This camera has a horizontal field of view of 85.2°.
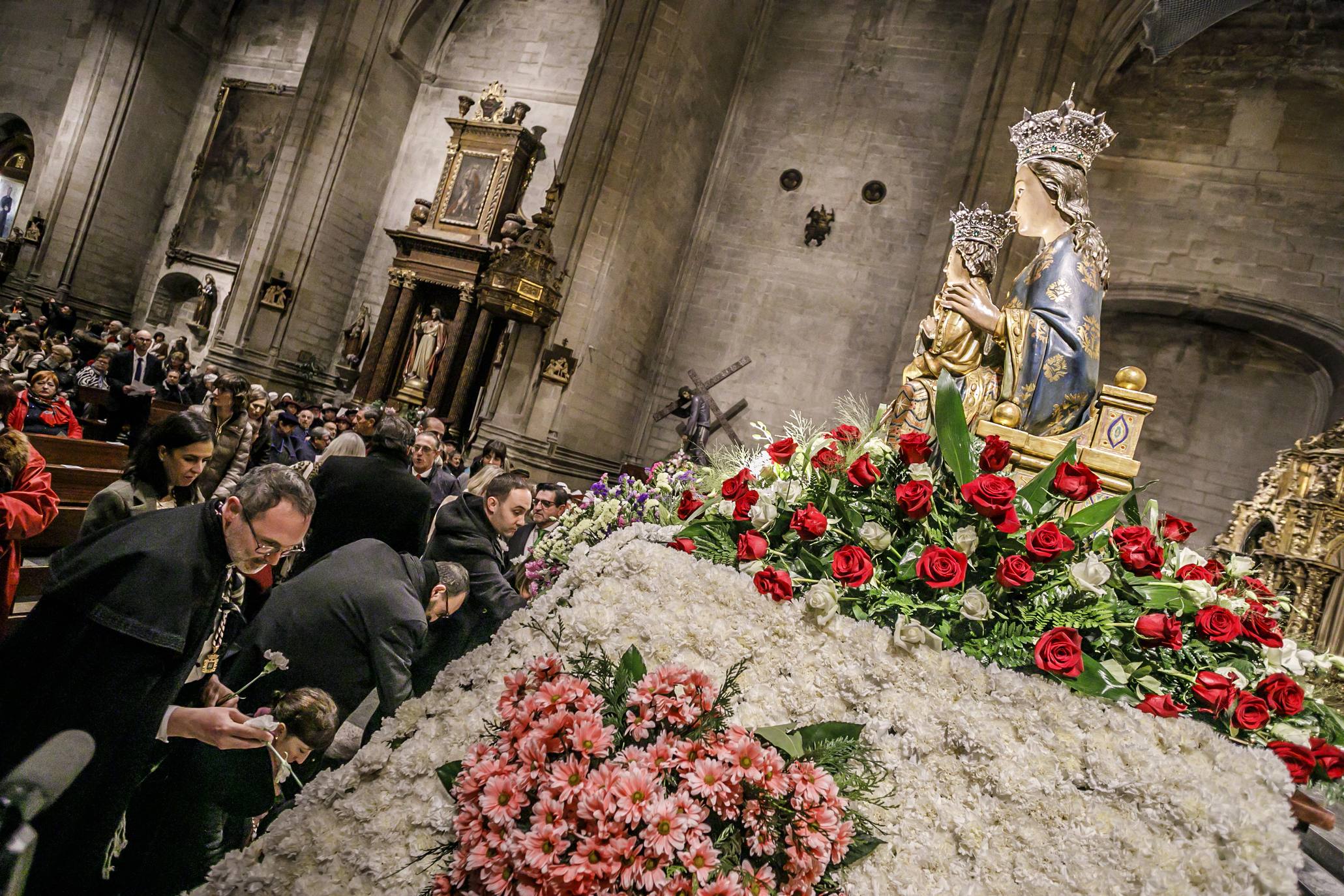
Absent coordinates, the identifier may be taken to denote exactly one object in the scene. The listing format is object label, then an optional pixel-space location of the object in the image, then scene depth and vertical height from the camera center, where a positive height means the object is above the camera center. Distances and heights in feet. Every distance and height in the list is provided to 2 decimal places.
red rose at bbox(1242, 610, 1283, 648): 5.17 +0.18
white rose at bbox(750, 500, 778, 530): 6.20 -0.06
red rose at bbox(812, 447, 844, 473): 6.59 +0.57
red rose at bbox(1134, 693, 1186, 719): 4.68 -0.50
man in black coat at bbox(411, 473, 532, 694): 9.27 -1.82
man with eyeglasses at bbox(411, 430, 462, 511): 16.52 -1.22
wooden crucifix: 37.81 +4.56
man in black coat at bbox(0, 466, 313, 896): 5.56 -2.65
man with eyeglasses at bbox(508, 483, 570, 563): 14.43 -1.42
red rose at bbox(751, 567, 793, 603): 5.44 -0.53
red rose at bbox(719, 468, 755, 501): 6.46 +0.09
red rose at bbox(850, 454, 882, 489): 6.12 +0.52
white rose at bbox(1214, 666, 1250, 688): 5.16 -0.18
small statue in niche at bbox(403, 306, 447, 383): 39.19 +3.06
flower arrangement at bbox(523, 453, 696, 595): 7.79 -0.60
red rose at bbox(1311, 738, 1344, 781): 4.57 -0.49
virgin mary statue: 7.89 +3.28
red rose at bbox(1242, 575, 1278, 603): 6.84 +0.61
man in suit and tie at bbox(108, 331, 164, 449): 22.95 -2.26
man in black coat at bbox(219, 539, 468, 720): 7.37 -2.51
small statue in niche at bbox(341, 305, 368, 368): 43.24 +2.52
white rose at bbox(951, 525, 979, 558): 5.58 +0.20
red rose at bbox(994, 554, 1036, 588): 5.08 +0.07
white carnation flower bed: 4.08 -1.18
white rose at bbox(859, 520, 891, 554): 5.80 +0.03
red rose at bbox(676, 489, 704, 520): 7.00 -0.20
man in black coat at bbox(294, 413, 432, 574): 11.28 -1.64
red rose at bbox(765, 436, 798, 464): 6.78 +0.55
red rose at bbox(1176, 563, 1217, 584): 5.87 +0.49
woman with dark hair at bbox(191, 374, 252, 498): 15.99 -1.82
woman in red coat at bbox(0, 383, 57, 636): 8.39 -2.42
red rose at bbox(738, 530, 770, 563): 5.85 -0.33
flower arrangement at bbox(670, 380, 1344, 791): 4.90 -0.01
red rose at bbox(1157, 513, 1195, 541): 6.70 +0.91
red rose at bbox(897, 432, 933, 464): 6.19 +0.86
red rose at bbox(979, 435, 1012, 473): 5.77 +0.92
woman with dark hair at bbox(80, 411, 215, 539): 8.61 -1.52
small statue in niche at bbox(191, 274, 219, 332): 46.21 +2.25
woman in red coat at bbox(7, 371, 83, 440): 17.20 -2.75
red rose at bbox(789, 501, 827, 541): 5.80 -0.02
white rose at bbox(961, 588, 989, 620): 5.08 -0.23
